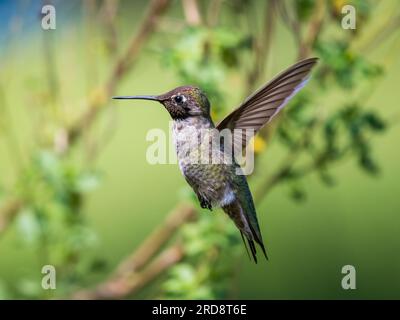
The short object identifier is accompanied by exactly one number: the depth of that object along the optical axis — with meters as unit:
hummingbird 1.27
